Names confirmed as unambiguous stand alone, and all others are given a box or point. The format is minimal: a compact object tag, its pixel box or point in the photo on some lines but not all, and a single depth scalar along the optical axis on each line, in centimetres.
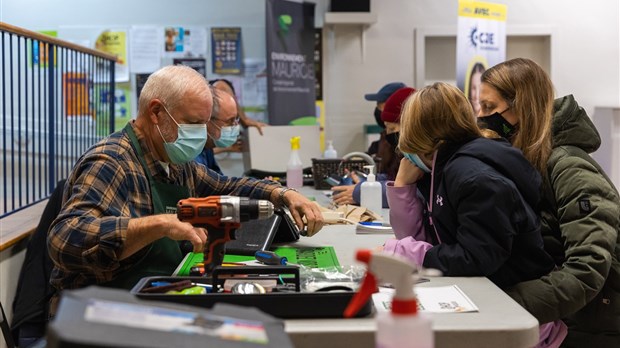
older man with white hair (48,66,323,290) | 176
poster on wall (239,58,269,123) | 631
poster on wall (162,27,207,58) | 624
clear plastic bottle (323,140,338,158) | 507
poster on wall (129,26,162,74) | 621
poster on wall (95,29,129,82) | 619
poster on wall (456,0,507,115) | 571
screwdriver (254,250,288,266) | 187
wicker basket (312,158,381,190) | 424
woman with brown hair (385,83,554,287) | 169
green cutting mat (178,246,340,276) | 191
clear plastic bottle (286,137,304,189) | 404
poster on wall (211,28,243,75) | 627
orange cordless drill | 146
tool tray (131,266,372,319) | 127
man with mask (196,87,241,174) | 371
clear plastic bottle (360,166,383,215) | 315
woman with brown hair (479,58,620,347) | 190
